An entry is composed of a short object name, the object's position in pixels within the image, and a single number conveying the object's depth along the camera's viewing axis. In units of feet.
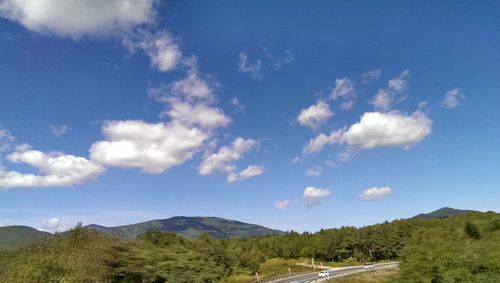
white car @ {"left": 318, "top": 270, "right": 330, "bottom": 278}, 286.46
